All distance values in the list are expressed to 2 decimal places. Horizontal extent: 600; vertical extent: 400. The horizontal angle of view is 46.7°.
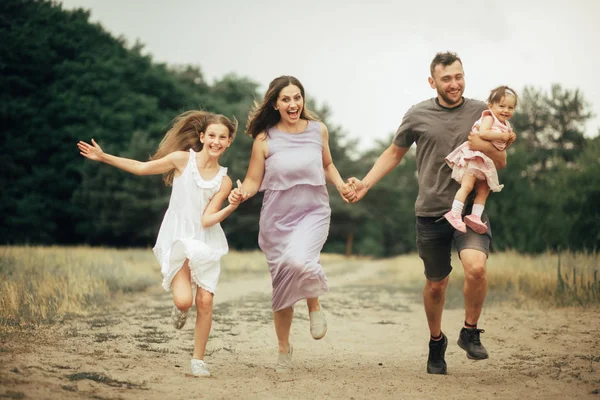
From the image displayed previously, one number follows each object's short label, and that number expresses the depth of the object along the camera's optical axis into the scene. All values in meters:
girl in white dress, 6.10
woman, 6.32
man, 6.14
